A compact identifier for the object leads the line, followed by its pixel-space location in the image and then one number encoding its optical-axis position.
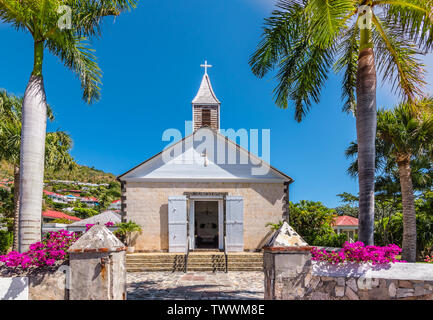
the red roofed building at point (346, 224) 25.91
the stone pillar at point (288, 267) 4.66
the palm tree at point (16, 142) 13.99
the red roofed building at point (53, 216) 40.00
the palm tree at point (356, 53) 6.13
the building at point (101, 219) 19.69
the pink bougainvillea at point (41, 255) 5.05
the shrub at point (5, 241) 17.94
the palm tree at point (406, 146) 11.76
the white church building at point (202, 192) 13.80
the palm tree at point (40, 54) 6.20
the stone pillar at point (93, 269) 4.59
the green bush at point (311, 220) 16.54
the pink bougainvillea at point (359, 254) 5.21
